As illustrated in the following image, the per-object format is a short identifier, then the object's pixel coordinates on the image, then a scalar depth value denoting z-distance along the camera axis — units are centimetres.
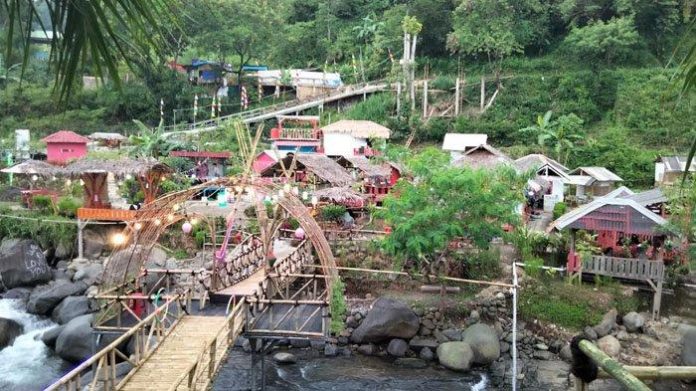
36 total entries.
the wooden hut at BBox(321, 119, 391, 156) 3706
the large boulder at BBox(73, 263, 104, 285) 1983
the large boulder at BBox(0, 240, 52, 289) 2008
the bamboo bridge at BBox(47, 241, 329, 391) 908
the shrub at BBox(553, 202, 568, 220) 2478
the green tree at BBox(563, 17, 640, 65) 3731
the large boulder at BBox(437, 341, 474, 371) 1533
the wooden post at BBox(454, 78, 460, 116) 4078
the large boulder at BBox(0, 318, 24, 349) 1634
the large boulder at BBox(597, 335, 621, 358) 1552
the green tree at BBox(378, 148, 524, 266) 1714
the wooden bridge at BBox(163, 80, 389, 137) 4112
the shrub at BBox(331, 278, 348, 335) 1250
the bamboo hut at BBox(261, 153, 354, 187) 2431
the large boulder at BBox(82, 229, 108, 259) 2216
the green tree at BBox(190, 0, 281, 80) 4100
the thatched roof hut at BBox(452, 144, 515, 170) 2573
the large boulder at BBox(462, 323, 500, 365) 1564
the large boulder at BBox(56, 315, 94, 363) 1504
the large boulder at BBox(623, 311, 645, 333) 1658
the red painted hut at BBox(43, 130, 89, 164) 3294
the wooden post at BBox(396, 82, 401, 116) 4178
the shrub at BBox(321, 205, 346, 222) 2222
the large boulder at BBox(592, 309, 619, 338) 1638
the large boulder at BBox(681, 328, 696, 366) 1486
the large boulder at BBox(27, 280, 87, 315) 1842
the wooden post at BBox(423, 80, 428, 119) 4150
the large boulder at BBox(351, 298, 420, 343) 1634
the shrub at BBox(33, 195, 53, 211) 2358
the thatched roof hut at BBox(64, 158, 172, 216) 2267
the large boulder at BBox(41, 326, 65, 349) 1622
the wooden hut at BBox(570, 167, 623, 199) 2817
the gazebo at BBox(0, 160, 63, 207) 2434
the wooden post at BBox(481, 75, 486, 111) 4078
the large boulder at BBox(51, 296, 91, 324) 1766
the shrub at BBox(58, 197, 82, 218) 2339
